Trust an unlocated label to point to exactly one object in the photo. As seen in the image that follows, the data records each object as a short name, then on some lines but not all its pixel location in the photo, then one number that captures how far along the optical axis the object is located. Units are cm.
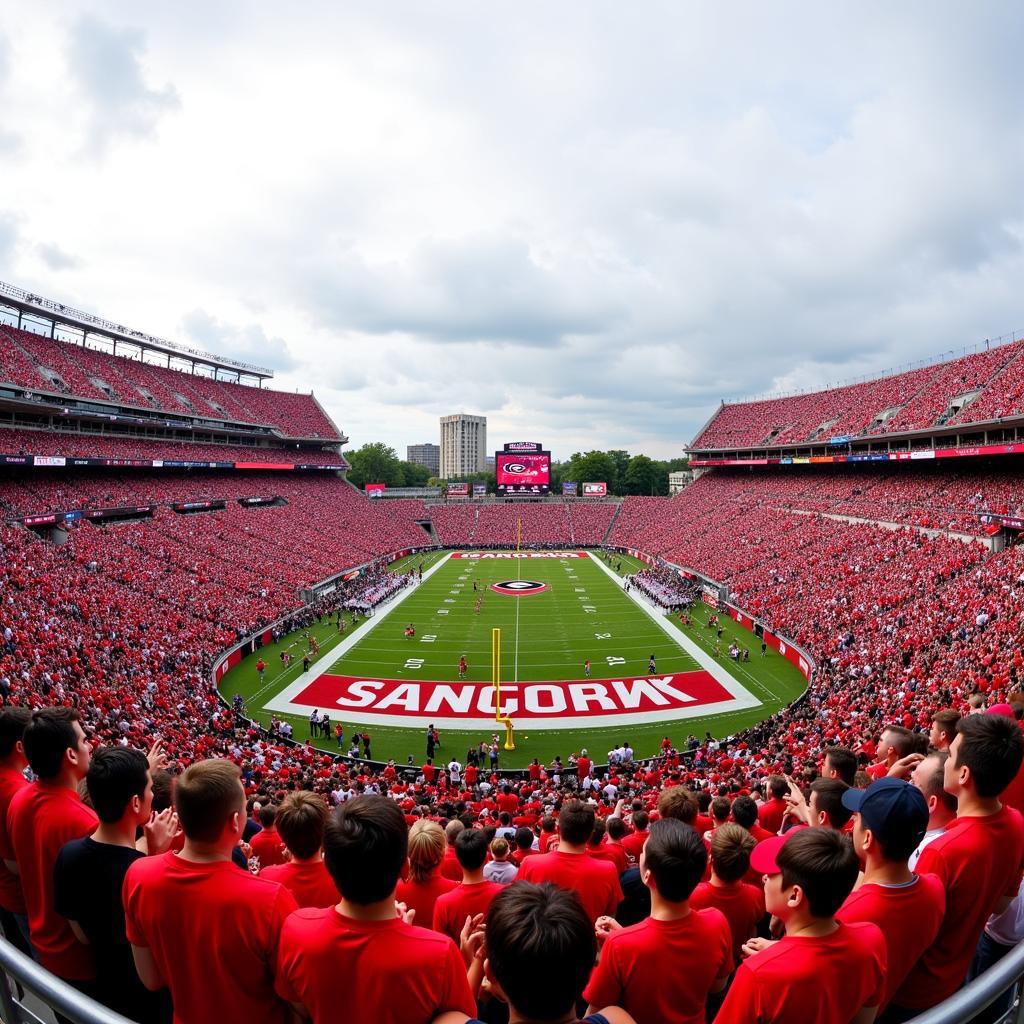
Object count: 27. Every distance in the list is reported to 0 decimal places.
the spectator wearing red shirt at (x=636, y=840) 657
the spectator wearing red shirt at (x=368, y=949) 229
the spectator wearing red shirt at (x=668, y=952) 274
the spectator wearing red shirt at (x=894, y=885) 290
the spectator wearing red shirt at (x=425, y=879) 455
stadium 254
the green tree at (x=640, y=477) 11262
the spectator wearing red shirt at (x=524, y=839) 575
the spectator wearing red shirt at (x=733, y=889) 390
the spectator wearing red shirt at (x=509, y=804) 1141
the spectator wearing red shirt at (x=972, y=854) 323
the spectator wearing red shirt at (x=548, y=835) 647
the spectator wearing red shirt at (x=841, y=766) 565
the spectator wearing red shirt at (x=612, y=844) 589
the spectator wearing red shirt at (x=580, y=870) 439
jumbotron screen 7212
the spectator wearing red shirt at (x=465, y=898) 403
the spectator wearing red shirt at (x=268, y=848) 608
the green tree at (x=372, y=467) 11738
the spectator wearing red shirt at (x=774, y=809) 678
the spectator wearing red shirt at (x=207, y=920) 260
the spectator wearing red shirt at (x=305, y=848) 386
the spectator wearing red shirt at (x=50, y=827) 340
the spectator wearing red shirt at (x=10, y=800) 390
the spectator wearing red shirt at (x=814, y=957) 237
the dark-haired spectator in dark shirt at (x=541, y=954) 195
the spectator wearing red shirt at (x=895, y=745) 569
